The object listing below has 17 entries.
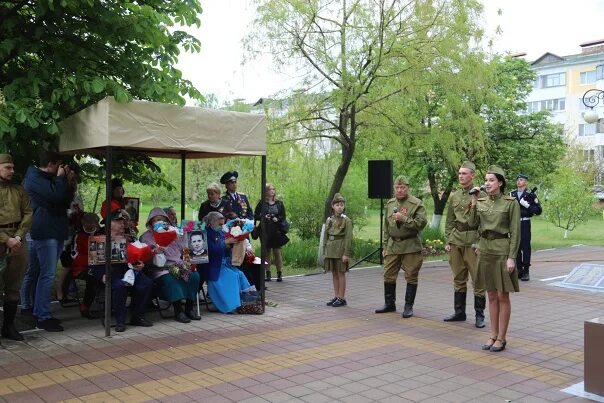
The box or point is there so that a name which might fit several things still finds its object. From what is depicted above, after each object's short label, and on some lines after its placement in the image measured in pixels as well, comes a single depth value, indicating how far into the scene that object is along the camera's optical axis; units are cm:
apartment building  5766
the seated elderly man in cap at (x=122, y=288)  683
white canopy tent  645
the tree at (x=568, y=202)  2447
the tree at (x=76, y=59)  666
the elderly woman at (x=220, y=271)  781
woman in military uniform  598
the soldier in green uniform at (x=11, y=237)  616
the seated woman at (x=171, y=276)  723
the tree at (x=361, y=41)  1303
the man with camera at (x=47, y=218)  662
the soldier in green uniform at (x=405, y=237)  776
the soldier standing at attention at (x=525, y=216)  1122
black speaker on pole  1316
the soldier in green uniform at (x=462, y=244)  727
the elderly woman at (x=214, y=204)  873
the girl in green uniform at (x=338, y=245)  834
